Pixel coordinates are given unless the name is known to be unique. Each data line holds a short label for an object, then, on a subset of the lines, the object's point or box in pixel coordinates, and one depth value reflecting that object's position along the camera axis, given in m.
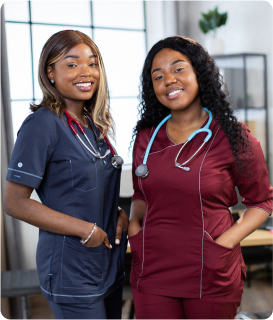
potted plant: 3.39
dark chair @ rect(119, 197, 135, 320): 2.29
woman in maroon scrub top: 1.15
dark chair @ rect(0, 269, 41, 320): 1.88
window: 3.12
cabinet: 3.28
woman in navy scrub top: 1.10
